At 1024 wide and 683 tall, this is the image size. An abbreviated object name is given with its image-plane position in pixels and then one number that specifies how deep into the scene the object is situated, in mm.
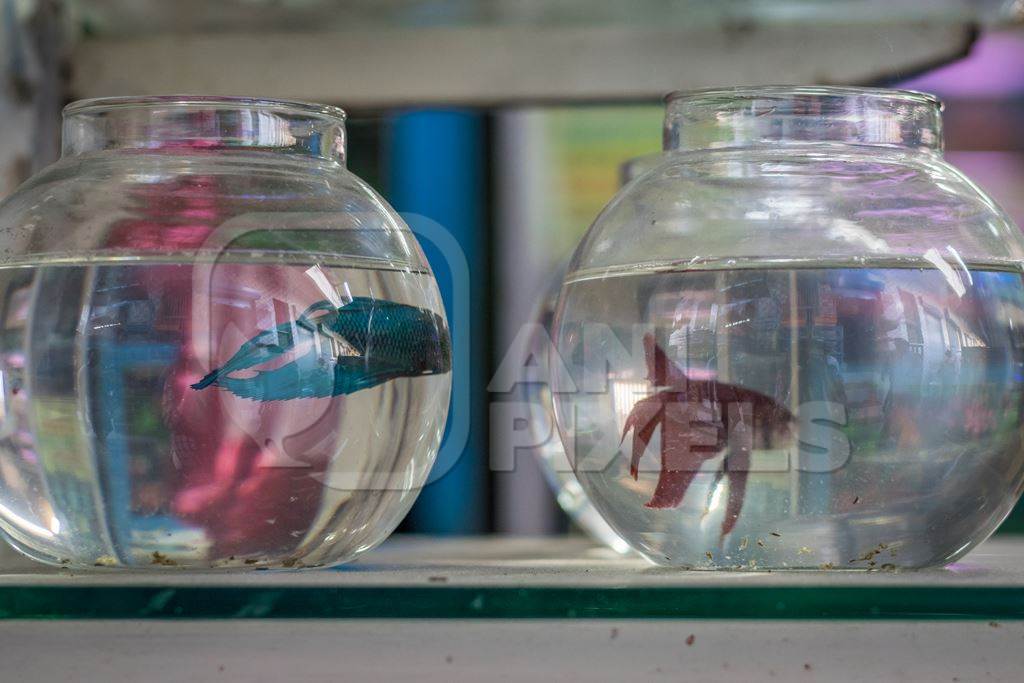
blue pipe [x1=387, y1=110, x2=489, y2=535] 1359
